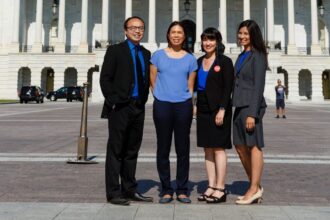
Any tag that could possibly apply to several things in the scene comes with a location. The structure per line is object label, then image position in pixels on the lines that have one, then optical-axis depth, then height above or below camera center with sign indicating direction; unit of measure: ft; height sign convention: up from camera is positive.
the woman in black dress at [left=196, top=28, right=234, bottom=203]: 18.39 +0.86
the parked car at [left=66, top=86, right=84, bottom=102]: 157.99 +11.60
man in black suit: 18.28 +0.91
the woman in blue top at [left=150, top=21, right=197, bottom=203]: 18.51 +1.07
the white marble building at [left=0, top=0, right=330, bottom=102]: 176.96 +41.30
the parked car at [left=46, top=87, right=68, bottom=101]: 163.63 +11.65
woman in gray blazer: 18.10 +1.01
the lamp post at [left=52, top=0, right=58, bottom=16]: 184.21 +51.61
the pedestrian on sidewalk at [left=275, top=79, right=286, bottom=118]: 72.95 +4.97
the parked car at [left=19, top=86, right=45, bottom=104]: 140.26 +9.94
